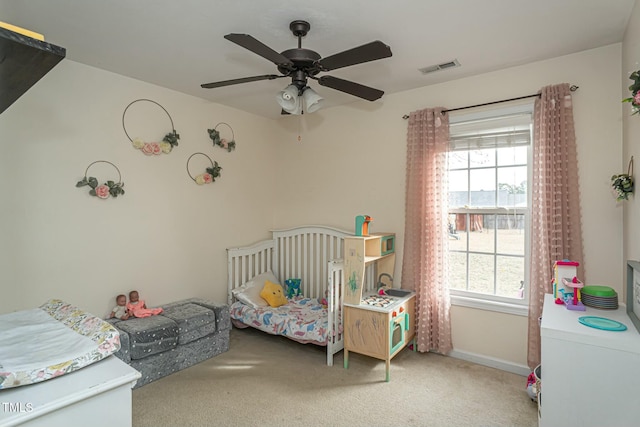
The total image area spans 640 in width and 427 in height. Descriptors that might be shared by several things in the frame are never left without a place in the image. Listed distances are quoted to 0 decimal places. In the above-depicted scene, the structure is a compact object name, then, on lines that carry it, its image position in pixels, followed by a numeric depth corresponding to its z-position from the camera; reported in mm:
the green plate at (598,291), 1827
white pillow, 3479
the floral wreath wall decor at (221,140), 3533
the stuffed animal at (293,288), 3855
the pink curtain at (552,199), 2406
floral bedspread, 2928
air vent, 2607
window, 2729
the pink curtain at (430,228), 2896
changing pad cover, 1073
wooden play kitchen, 2592
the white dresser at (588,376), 1333
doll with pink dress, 2771
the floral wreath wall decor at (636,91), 1347
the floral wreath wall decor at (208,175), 3393
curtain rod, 2432
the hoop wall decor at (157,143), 2916
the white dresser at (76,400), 939
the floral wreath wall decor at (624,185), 1939
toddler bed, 2875
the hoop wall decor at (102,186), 2630
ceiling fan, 1618
